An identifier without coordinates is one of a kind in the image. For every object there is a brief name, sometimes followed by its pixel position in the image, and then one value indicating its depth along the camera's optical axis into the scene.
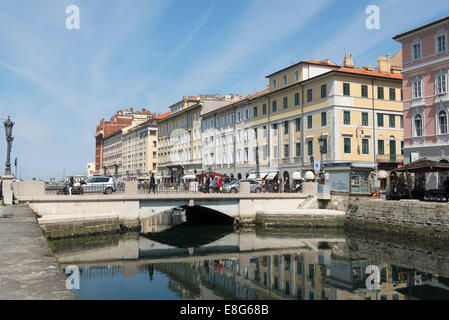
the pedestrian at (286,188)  43.98
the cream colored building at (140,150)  100.88
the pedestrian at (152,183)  36.59
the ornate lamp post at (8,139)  29.17
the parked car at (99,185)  37.75
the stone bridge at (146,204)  30.36
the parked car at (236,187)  45.62
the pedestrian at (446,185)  31.59
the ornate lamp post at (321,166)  41.23
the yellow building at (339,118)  46.41
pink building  36.56
